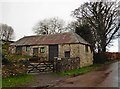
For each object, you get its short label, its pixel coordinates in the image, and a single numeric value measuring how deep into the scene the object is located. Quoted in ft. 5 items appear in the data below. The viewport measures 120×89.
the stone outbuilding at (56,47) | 45.26
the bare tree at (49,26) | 86.01
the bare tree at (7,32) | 88.24
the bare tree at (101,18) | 59.92
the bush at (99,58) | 55.02
